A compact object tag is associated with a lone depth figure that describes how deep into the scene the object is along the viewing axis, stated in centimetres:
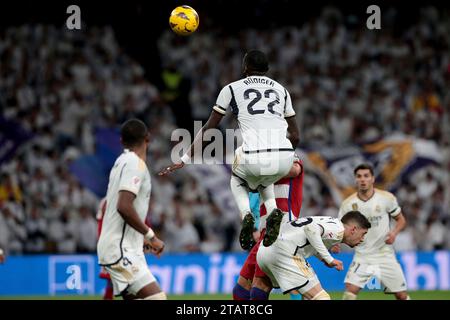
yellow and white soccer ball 1196
